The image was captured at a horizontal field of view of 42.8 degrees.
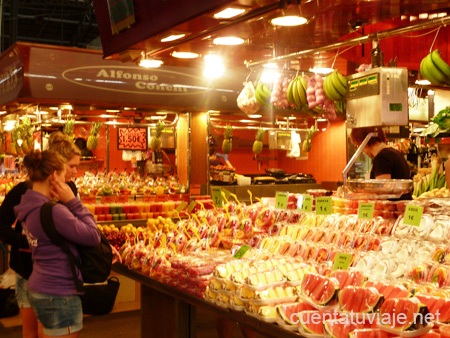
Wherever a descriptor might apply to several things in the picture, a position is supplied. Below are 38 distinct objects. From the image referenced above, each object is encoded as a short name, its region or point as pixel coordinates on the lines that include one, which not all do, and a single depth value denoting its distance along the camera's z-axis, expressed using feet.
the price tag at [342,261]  9.68
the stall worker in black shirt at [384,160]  16.48
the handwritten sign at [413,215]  10.27
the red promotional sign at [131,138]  27.61
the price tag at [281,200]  13.98
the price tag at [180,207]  17.27
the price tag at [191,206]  16.60
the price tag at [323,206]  12.65
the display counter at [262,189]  27.55
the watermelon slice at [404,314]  7.10
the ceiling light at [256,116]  28.89
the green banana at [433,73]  12.79
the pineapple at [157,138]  26.84
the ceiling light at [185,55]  14.16
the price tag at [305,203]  13.65
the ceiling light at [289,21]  10.41
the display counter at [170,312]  9.62
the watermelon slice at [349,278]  8.77
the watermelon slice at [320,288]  8.38
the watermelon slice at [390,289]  7.93
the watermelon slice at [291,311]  8.64
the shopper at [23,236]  13.73
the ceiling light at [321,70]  16.92
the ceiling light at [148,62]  14.02
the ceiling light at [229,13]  9.81
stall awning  22.85
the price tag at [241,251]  12.03
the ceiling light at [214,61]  14.78
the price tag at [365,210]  11.39
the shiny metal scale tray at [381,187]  11.76
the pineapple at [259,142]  28.58
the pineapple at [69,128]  24.95
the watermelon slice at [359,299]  7.79
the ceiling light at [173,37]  11.86
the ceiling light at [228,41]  12.46
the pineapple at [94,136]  26.99
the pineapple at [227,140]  28.07
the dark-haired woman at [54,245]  11.30
